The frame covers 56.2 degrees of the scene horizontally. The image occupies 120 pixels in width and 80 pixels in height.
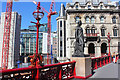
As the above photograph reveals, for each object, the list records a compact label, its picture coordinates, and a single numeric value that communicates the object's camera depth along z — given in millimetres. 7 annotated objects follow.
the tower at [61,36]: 47312
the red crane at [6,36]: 54728
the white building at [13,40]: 55169
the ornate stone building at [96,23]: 29172
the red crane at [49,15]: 78031
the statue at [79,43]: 6805
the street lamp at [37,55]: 4023
